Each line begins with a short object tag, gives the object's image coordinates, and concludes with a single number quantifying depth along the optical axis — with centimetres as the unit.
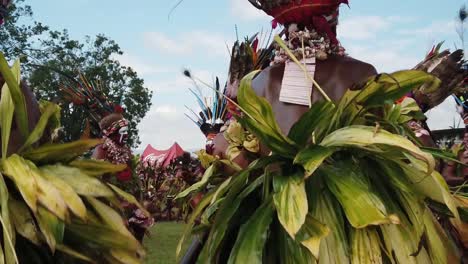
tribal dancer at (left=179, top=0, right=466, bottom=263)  243
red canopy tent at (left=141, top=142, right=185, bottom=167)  2948
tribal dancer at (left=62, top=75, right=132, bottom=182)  837
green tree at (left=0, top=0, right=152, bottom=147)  3244
